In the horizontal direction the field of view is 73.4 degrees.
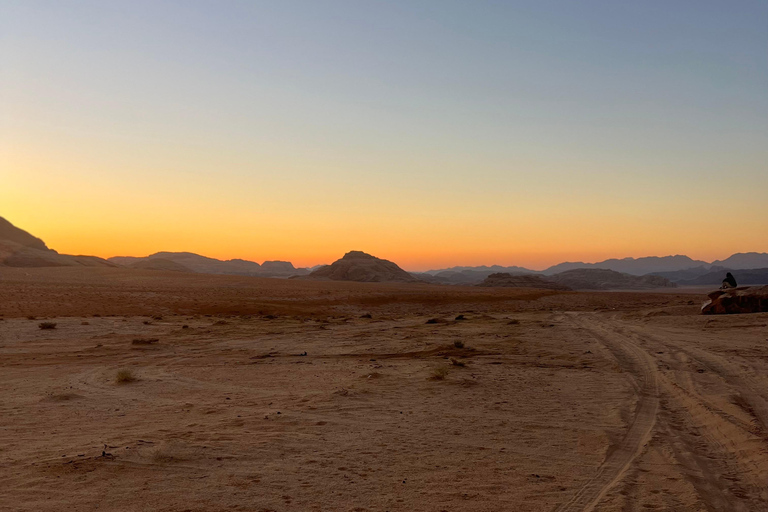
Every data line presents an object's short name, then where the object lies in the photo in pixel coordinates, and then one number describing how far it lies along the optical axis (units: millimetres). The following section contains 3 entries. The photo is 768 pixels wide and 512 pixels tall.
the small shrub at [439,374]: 10414
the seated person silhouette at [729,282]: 25922
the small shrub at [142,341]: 15158
